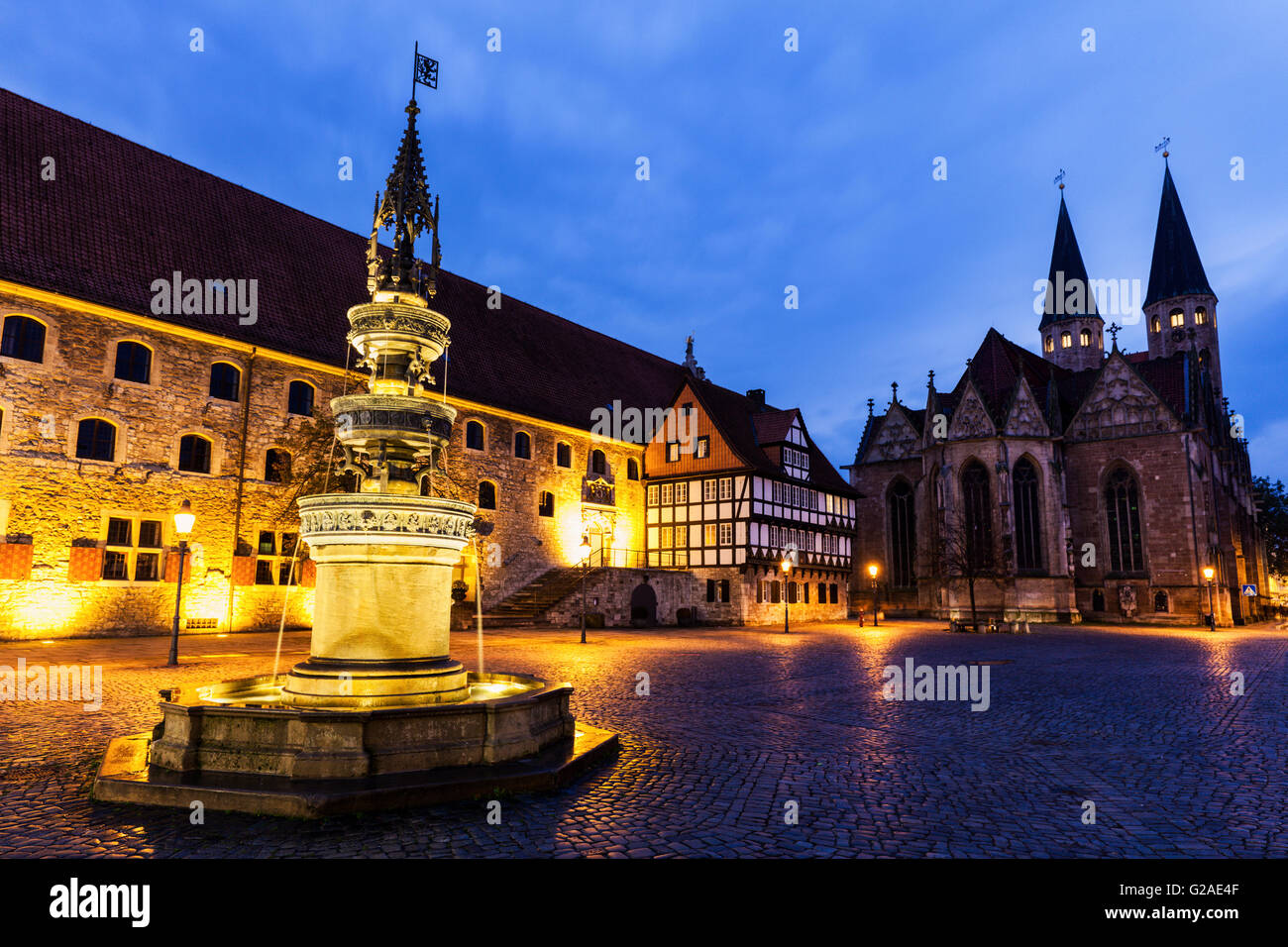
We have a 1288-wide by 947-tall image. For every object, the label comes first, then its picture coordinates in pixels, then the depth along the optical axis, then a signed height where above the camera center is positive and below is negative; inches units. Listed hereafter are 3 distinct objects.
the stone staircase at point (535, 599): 1175.6 -26.1
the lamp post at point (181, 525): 600.7 +44.6
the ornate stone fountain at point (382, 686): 230.5 -34.6
